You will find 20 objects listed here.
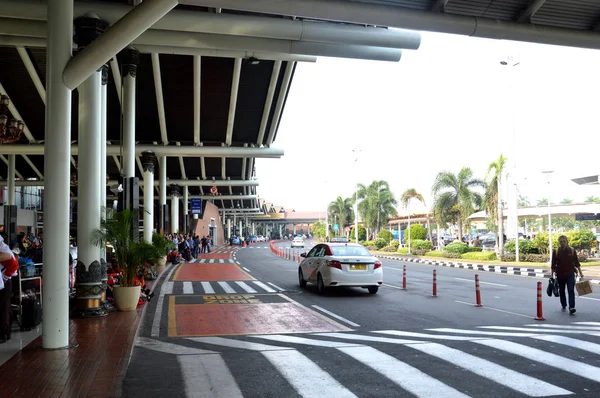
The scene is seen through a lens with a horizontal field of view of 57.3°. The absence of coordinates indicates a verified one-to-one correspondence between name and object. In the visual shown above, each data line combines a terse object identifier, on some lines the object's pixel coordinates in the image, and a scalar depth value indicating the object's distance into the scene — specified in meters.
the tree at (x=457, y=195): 40.25
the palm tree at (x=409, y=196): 51.29
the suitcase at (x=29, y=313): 9.23
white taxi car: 15.63
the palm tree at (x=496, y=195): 34.69
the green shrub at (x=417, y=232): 52.38
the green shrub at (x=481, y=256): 34.19
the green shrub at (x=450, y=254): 37.34
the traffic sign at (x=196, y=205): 43.16
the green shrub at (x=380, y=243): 56.03
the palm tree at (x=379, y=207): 62.19
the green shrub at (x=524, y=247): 33.04
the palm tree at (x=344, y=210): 86.38
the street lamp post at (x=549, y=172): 29.91
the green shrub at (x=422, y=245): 44.56
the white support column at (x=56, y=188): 7.81
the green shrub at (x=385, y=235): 59.94
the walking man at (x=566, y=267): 12.61
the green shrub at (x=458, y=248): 37.75
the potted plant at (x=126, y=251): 11.29
